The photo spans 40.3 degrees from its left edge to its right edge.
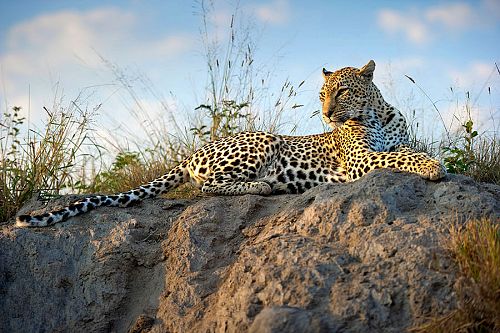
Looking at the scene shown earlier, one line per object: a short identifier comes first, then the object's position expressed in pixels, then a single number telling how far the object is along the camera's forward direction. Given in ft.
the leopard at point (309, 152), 27.55
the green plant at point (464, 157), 30.08
